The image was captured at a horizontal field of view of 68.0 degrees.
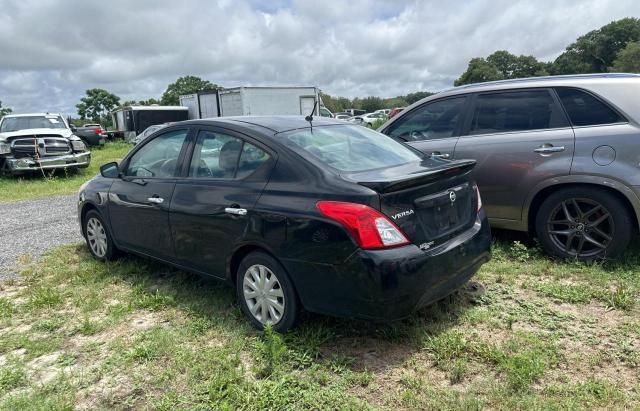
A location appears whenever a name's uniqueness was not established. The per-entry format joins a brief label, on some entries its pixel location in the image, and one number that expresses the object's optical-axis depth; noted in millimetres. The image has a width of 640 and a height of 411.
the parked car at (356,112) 52666
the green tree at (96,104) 76625
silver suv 4152
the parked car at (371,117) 34816
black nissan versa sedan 2891
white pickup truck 12711
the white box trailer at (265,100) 23266
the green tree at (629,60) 51350
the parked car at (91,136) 27922
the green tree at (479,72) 82188
